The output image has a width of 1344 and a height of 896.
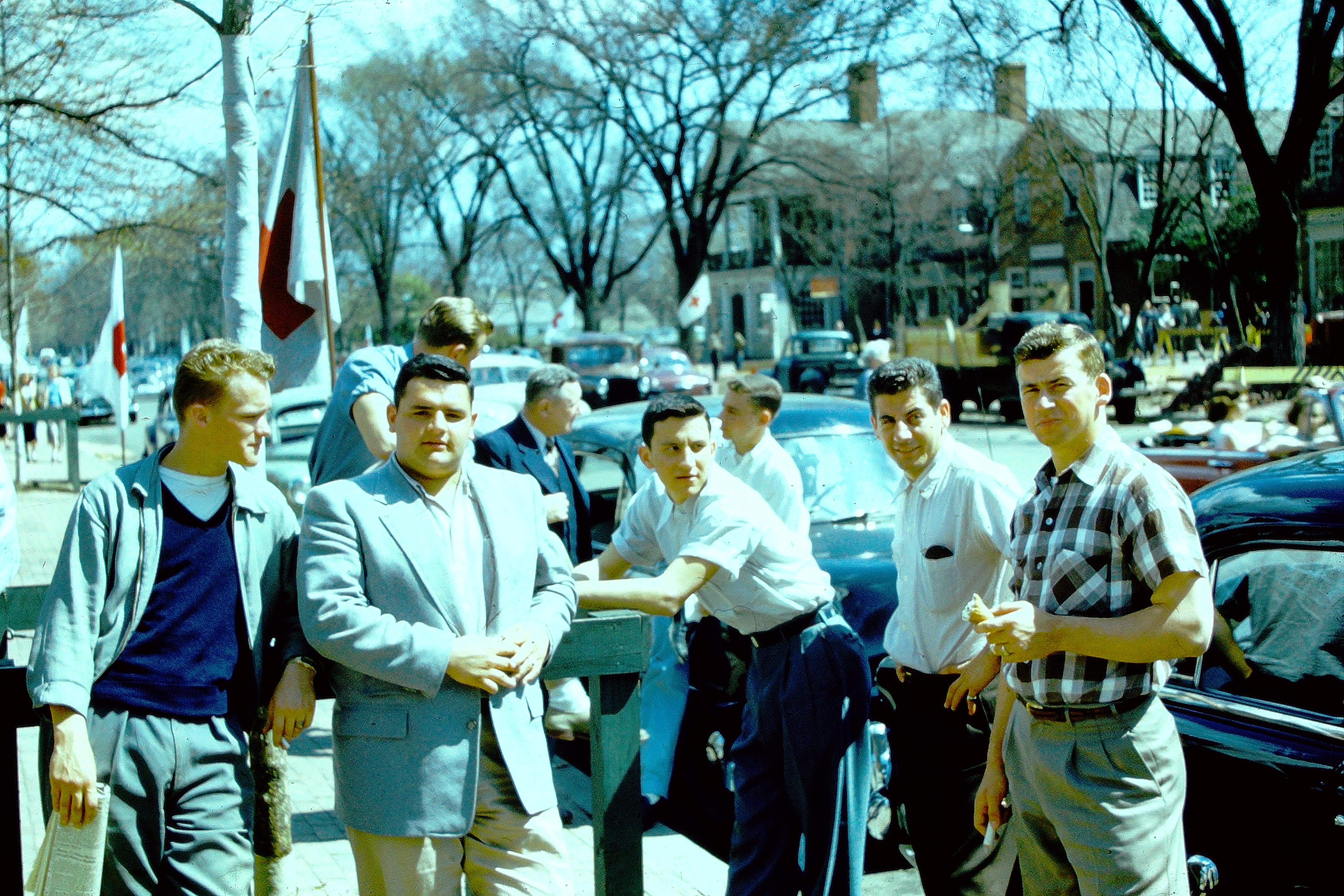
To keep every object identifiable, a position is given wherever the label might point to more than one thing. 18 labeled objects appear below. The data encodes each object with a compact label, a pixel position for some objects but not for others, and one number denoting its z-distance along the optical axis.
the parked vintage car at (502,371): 22.98
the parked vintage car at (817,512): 5.61
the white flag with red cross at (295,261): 6.22
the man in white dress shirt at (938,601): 3.88
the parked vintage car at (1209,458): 8.27
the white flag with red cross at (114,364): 13.34
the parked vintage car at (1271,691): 3.06
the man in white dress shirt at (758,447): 5.89
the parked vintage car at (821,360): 33.19
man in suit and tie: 5.92
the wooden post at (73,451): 17.61
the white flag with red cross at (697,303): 30.70
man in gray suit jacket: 2.86
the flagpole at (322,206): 6.28
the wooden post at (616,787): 3.30
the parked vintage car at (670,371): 31.86
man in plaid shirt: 2.88
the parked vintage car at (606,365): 30.36
